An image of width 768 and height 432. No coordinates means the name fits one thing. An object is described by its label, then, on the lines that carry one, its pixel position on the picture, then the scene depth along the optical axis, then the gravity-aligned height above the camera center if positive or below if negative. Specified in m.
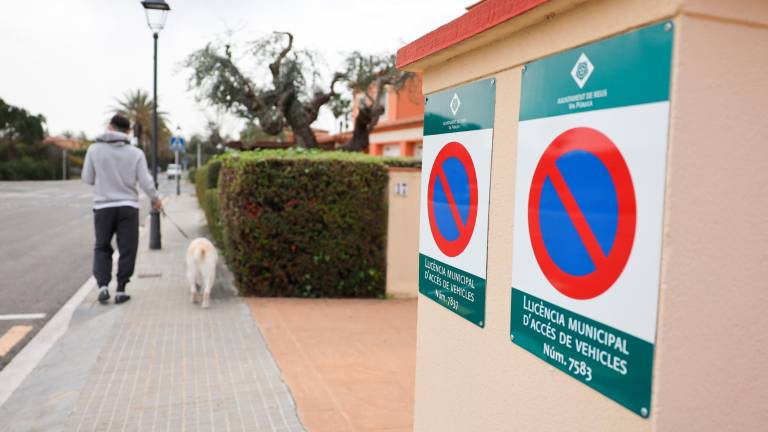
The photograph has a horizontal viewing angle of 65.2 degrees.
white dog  6.75 -1.13
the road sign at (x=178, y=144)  25.58 +1.07
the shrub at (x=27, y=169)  49.56 -0.42
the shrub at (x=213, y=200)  11.21 -0.64
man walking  6.66 -0.31
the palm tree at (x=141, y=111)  54.75 +5.19
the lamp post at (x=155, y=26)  11.11 +2.67
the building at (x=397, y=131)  23.69 +1.85
